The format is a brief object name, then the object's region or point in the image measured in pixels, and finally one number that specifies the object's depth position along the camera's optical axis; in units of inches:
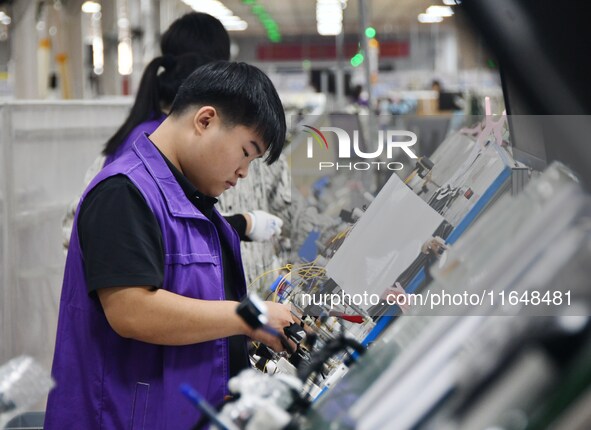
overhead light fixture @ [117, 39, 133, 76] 760.0
